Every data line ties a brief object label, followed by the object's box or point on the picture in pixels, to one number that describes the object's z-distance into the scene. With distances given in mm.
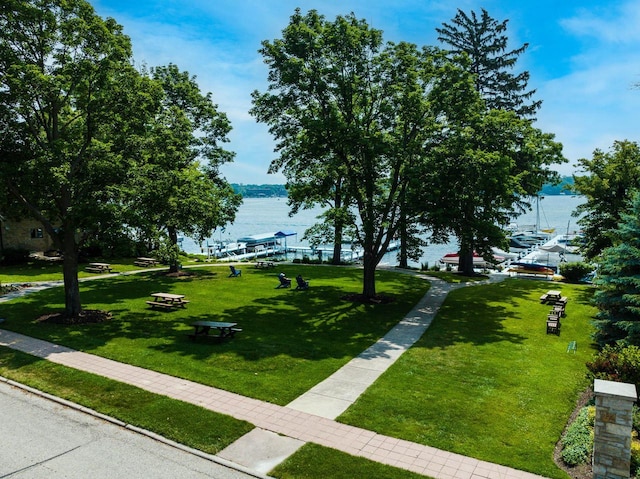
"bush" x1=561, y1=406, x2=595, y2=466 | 9258
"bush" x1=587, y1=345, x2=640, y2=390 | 11844
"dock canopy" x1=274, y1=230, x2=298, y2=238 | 49659
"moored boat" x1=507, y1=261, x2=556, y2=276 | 37125
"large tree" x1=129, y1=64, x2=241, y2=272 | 17859
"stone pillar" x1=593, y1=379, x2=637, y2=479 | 8469
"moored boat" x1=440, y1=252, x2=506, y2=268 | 40544
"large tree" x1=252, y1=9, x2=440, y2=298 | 21766
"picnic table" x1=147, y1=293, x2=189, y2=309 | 21625
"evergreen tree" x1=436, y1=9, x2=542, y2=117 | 35656
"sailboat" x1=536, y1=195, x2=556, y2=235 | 85312
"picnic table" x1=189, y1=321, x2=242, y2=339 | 16625
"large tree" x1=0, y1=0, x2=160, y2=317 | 16766
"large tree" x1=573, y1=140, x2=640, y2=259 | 26000
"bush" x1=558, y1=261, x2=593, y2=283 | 32656
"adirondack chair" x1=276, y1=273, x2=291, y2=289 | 27875
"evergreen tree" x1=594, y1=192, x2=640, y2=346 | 13906
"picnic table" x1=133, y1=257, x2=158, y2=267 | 37562
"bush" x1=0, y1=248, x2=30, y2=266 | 34688
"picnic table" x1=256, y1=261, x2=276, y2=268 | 36500
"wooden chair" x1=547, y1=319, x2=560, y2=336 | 19047
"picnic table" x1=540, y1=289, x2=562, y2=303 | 24156
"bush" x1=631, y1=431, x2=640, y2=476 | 8867
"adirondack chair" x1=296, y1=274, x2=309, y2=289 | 27062
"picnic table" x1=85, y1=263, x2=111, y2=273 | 33531
